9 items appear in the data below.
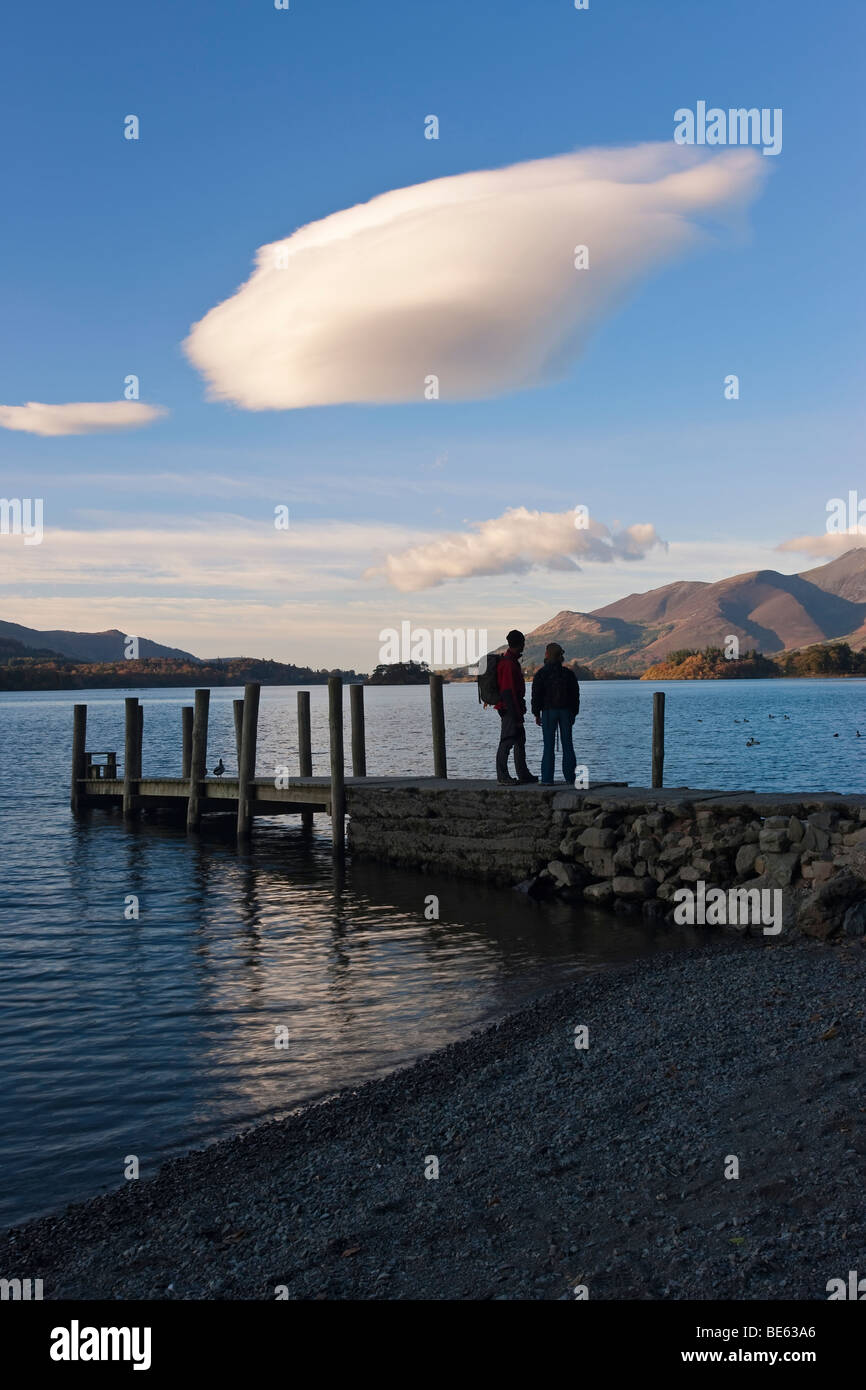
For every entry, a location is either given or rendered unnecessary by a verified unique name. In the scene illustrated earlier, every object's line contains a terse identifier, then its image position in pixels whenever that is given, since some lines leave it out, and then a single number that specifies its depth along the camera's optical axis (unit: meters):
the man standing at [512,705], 17.28
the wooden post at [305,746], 26.98
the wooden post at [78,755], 30.62
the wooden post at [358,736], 23.76
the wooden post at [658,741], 20.72
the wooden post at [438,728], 21.83
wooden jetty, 21.22
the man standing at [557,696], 17.27
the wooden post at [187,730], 29.69
